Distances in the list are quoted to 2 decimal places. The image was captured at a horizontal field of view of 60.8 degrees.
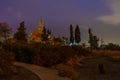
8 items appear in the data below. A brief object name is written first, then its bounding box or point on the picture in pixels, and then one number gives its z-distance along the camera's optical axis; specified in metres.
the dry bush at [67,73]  7.46
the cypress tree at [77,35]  41.05
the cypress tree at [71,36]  41.86
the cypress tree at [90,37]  43.68
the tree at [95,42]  45.09
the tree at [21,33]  25.37
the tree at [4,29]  23.38
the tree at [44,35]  31.08
